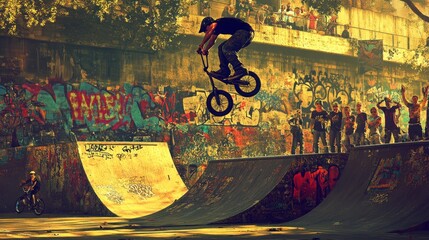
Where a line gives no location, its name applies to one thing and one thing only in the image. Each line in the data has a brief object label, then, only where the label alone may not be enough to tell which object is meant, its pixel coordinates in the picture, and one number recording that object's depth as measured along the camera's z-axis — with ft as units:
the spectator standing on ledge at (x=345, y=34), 145.79
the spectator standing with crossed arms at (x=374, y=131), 85.29
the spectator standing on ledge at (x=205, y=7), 128.98
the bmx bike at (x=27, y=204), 81.71
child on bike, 82.28
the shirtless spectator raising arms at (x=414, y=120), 71.87
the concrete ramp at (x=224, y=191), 61.87
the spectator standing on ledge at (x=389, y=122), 77.46
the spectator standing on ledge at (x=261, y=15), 131.34
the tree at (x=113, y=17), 104.88
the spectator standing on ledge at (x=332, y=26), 144.46
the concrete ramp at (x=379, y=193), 49.67
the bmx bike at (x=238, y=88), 44.96
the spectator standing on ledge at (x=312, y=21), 141.38
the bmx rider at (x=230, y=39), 43.04
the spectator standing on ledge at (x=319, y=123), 86.63
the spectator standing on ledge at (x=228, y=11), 131.23
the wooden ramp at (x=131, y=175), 77.62
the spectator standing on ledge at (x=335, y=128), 84.99
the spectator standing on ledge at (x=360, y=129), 84.99
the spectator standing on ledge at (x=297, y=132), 96.94
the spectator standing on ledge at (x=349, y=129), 86.84
